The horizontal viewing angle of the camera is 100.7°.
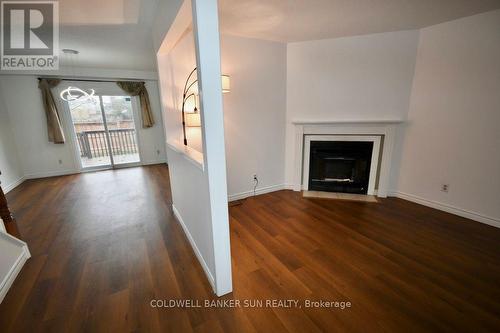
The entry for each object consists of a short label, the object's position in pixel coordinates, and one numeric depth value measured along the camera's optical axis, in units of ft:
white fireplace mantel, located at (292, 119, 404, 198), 10.05
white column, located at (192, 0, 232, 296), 3.76
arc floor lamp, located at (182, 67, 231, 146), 8.13
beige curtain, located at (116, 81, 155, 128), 17.39
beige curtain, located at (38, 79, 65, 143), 14.85
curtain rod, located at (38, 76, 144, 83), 16.02
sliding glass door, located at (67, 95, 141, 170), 17.15
